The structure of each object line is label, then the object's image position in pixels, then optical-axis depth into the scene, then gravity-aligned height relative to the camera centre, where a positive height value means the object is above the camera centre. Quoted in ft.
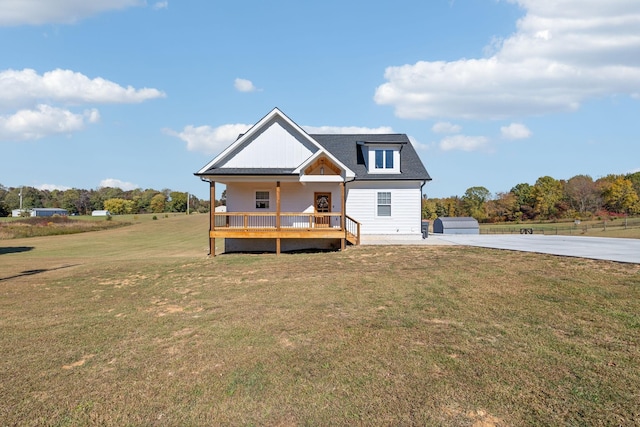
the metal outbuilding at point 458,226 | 93.41 -4.37
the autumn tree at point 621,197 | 245.24 +7.77
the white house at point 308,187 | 59.26 +4.70
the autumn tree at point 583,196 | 259.39 +9.26
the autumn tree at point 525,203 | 269.97 +4.66
